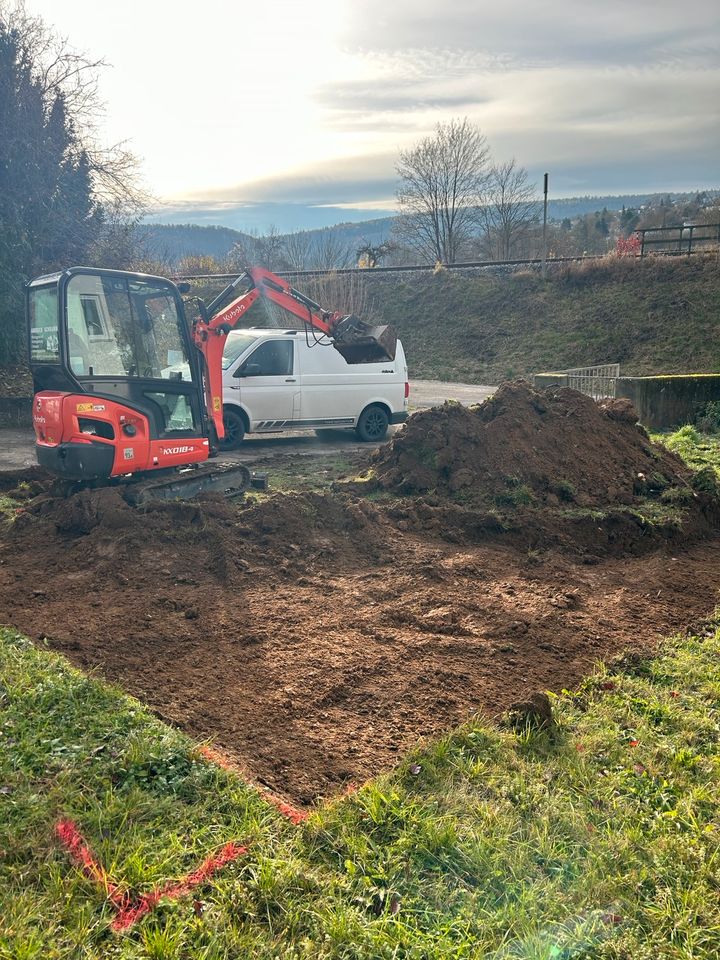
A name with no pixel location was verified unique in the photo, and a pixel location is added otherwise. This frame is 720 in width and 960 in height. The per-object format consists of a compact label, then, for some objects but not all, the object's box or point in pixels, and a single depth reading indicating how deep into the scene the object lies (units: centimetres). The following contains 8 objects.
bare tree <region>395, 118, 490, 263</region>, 4278
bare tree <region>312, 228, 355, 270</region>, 3616
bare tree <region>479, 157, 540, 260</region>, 4241
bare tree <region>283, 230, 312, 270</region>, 3704
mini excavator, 775
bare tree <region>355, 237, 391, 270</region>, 3700
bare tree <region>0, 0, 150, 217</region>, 1972
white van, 1234
